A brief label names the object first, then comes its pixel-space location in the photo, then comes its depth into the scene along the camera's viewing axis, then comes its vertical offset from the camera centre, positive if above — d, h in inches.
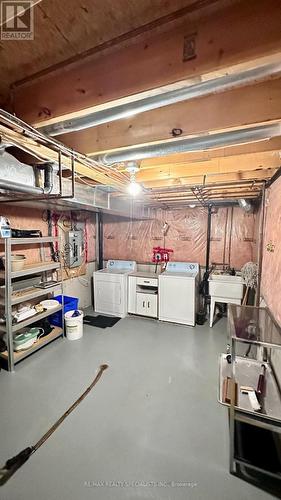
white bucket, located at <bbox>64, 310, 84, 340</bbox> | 125.1 -55.6
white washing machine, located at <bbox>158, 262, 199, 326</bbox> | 145.3 -43.6
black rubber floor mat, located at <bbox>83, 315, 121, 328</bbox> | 148.7 -63.7
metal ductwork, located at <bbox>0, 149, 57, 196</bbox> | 58.9 +17.2
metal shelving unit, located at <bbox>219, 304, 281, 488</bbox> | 53.4 -46.4
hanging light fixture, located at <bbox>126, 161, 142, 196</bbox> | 71.4 +22.1
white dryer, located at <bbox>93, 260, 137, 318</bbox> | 162.2 -45.3
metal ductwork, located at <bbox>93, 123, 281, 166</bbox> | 49.2 +23.8
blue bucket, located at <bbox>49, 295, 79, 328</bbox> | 134.3 -48.6
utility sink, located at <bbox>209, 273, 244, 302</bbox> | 136.1 -33.5
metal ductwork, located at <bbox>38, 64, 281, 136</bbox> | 31.5 +23.9
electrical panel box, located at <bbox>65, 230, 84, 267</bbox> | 159.3 -11.3
